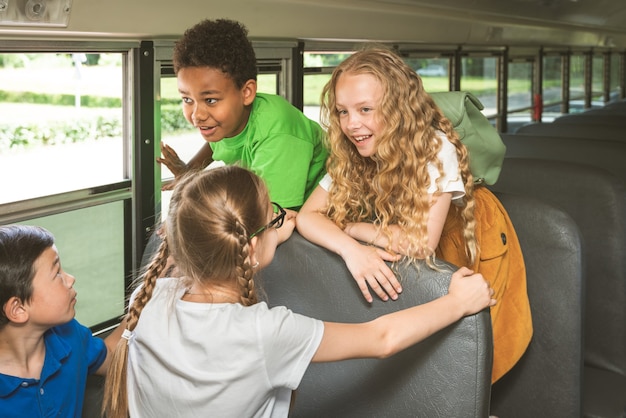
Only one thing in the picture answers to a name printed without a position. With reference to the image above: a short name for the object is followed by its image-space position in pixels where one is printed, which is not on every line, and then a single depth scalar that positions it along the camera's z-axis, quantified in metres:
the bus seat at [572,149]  3.56
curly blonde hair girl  2.10
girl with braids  1.61
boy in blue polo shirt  1.76
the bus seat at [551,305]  2.44
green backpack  2.32
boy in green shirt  2.37
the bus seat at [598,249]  2.78
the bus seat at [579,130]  4.45
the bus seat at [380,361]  1.80
